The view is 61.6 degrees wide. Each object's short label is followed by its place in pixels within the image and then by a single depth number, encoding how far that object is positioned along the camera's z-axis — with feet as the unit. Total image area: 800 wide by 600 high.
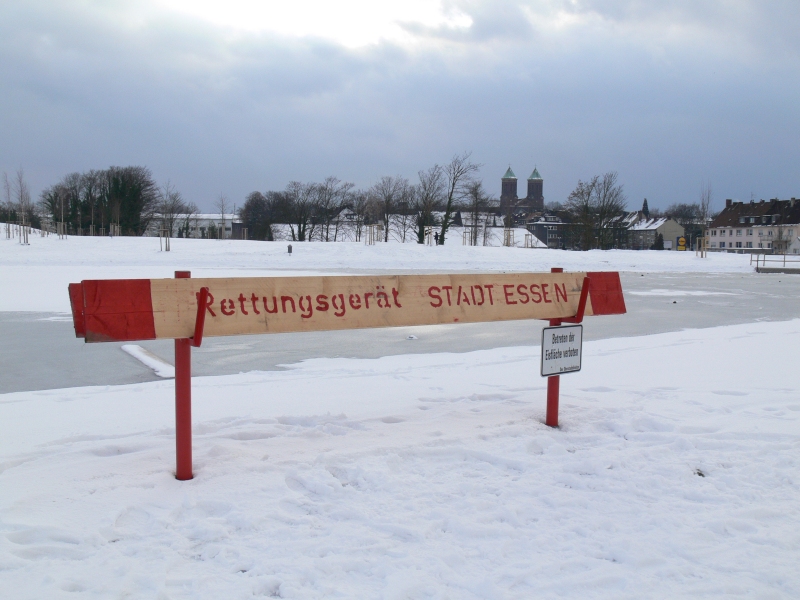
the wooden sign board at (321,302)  12.23
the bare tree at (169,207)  251.09
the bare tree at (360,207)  240.32
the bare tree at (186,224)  287.48
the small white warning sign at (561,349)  16.39
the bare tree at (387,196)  226.38
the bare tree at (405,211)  220.64
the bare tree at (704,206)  246.68
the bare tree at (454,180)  197.57
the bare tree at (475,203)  201.87
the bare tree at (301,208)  245.65
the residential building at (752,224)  319.68
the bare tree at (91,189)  250.37
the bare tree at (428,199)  194.80
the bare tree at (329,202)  253.24
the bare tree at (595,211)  209.56
